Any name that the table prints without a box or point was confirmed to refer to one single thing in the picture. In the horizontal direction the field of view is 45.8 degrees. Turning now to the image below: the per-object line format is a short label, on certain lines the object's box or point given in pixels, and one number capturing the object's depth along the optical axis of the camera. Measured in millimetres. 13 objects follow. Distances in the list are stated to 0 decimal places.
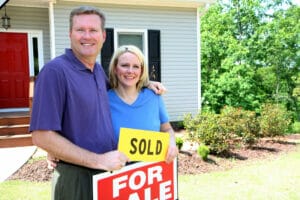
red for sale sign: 1906
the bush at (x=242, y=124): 7543
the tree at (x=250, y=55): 14109
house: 9422
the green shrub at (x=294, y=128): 11527
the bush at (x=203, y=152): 6543
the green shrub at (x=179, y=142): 6852
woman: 2172
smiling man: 1659
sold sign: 1972
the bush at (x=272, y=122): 8664
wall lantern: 9031
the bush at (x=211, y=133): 6949
